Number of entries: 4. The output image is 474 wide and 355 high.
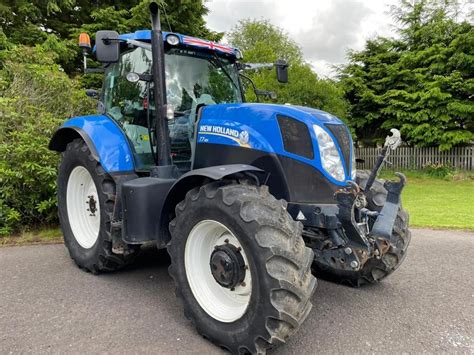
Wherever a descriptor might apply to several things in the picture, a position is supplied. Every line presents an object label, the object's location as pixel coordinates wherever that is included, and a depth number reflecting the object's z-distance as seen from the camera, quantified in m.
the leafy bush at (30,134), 6.01
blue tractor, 2.61
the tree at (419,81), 15.04
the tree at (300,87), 12.09
